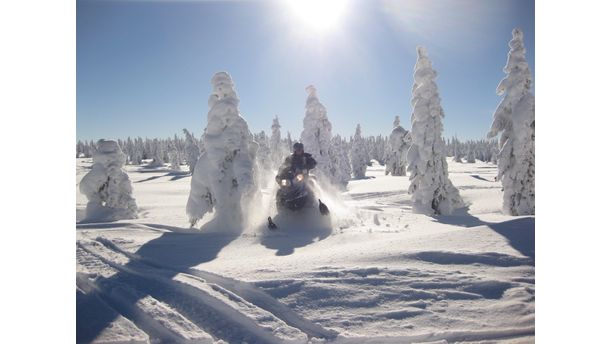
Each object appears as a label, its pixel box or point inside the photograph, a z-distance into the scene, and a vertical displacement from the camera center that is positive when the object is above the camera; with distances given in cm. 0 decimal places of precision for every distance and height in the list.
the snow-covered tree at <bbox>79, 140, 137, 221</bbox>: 1382 -71
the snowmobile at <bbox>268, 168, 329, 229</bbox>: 969 -65
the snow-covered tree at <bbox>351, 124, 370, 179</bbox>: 5228 +154
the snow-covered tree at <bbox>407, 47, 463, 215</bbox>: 1836 +97
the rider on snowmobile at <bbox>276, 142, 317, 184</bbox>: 999 +18
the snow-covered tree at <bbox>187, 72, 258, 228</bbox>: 1024 +16
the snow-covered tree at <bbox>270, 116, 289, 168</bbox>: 5264 +393
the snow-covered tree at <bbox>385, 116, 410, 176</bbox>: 4312 +369
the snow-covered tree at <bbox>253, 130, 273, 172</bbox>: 5109 +183
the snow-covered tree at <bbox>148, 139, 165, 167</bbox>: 6943 +256
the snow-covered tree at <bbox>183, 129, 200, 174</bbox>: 4844 +301
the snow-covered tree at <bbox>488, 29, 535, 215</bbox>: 1371 +115
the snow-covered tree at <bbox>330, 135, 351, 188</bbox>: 3394 +31
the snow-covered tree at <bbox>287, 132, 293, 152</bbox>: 7401 +667
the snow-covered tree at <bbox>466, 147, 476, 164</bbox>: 8060 +264
